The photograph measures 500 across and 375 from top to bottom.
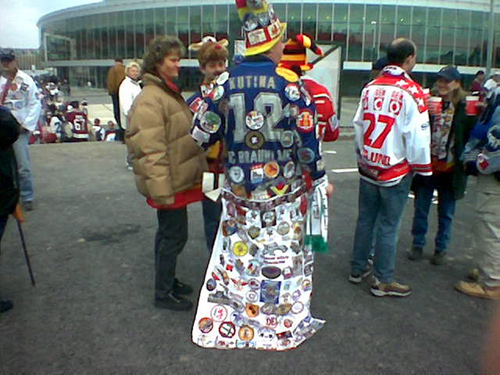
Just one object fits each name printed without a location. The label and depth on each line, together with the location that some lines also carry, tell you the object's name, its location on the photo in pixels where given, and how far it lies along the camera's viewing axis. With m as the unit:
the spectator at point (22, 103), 5.92
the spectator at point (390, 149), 3.48
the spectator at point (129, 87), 7.34
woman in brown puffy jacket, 3.07
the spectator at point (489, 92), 3.75
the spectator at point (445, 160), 4.16
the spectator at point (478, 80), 11.67
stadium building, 42.34
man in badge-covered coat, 2.78
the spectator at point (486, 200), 3.65
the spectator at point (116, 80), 9.89
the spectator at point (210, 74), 3.95
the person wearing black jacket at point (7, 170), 3.43
